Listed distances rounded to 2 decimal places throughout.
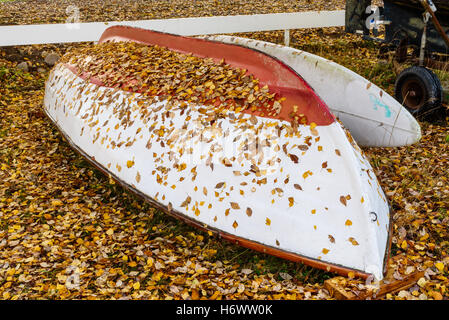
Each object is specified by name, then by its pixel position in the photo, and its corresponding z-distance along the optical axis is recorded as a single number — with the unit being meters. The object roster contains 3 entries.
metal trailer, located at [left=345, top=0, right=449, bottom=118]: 6.30
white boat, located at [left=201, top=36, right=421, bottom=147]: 4.63
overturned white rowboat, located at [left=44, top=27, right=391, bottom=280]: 3.36
